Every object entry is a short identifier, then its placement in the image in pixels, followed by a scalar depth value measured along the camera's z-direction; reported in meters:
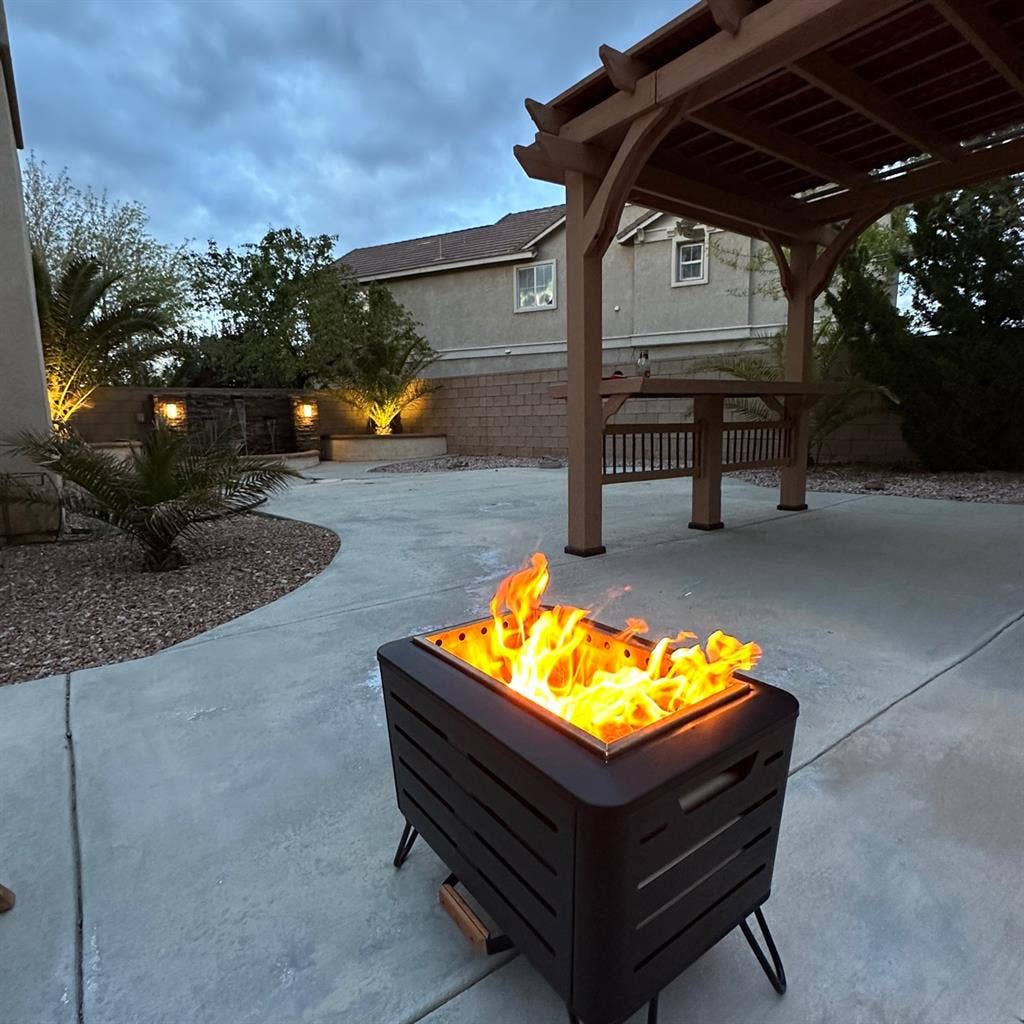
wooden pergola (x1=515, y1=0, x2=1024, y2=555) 2.92
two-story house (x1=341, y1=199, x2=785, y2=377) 11.93
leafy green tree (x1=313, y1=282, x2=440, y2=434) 12.33
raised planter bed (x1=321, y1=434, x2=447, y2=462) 12.38
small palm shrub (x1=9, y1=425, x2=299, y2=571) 3.53
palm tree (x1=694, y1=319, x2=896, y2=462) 7.64
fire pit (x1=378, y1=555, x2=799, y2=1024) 0.81
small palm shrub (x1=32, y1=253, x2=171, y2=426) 7.46
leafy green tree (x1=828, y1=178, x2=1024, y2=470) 6.54
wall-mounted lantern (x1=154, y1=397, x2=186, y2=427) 10.67
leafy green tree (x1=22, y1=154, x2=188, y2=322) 14.99
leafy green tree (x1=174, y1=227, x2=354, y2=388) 14.28
